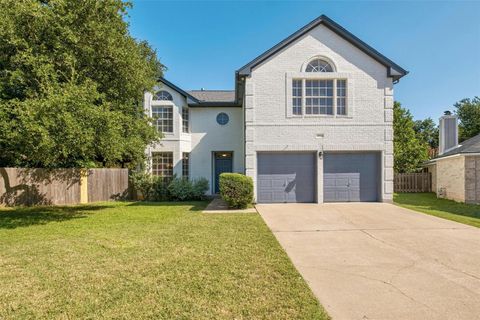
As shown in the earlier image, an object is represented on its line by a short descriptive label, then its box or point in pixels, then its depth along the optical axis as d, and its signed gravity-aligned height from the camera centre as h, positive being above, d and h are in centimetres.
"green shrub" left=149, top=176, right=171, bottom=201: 1425 -172
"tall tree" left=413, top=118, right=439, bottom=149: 3450 +412
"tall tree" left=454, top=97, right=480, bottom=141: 3228 +568
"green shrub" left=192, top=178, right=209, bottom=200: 1426 -155
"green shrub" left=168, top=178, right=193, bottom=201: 1396 -163
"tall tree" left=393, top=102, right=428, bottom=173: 2125 +81
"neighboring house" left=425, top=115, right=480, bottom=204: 1334 -39
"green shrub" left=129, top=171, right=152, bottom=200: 1433 -127
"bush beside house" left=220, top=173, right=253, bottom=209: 1052 -123
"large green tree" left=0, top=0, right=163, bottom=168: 750 +298
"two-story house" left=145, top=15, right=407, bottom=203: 1210 +201
